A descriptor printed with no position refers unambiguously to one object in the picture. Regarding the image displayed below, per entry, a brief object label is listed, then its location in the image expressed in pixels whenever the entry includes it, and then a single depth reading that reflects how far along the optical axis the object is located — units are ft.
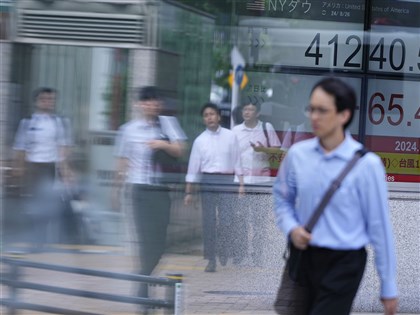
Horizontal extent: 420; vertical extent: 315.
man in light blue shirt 27.87
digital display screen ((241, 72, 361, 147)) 54.24
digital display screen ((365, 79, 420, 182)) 55.39
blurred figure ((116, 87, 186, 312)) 46.66
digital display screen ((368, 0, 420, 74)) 55.09
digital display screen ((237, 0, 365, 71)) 53.98
